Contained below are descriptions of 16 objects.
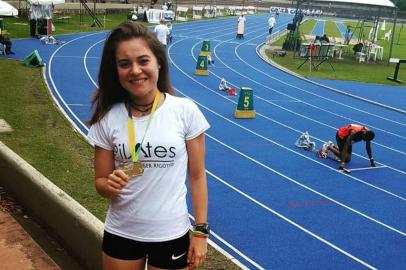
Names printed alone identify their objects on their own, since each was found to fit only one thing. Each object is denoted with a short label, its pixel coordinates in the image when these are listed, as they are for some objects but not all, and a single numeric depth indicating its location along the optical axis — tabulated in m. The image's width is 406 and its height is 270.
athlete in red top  8.77
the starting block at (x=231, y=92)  14.40
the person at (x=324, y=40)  23.18
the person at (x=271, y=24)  34.94
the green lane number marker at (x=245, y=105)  11.71
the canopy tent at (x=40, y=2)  22.89
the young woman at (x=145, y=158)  2.15
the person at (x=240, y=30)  31.49
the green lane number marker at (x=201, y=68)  17.14
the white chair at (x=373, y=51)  24.50
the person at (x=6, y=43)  17.12
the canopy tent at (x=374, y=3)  22.31
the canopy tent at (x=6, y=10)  22.23
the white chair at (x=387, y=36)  38.72
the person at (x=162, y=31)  18.46
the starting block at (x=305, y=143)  9.78
